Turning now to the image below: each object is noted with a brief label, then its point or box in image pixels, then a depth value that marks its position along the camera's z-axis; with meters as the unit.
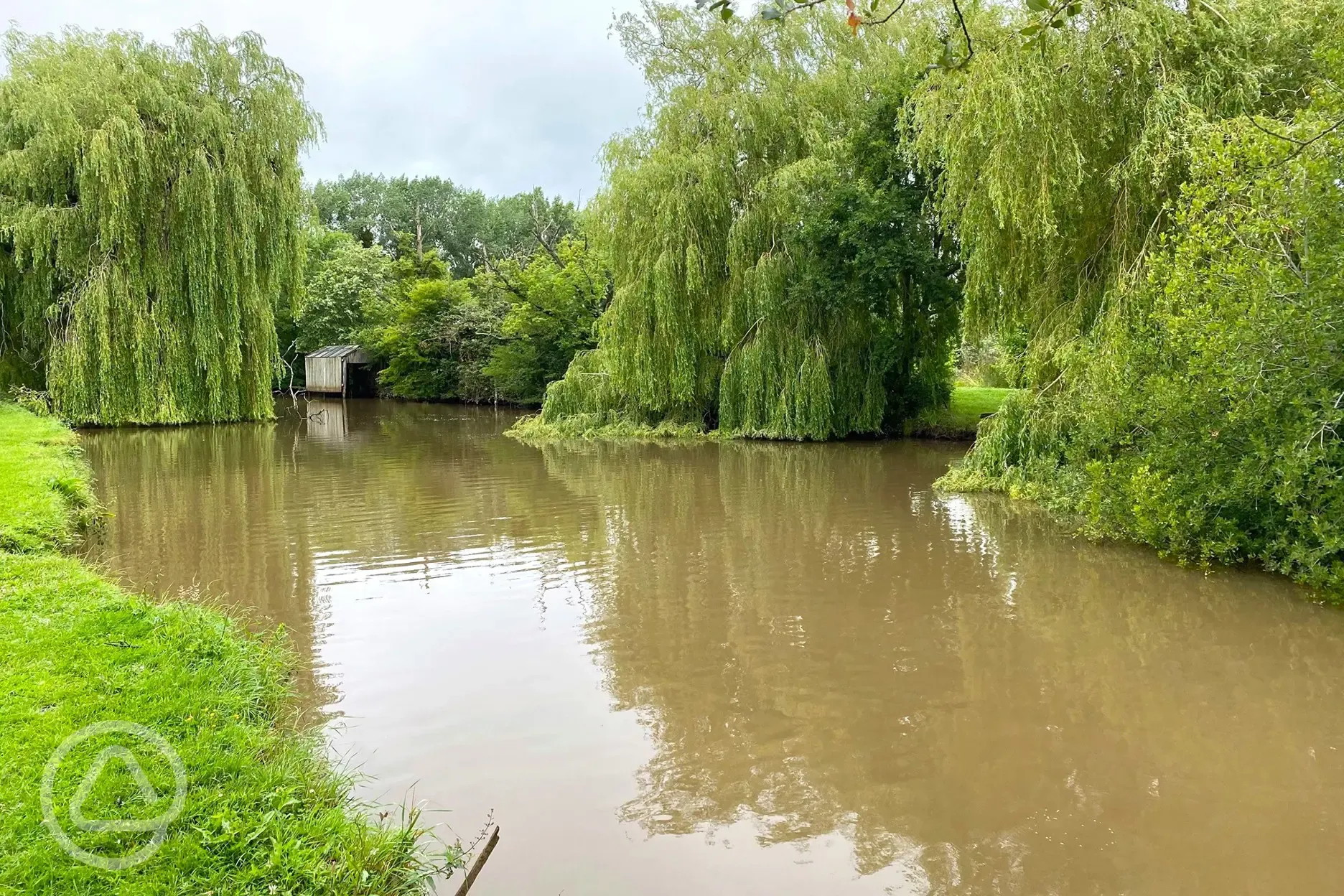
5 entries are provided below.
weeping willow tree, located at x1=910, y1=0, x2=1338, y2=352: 10.26
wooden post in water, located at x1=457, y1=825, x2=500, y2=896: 2.94
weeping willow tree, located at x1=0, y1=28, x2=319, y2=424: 20.44
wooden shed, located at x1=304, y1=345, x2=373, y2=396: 41.34
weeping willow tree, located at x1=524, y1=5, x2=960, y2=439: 18.77
